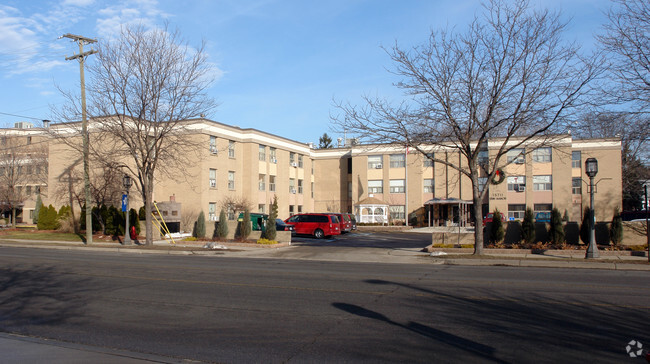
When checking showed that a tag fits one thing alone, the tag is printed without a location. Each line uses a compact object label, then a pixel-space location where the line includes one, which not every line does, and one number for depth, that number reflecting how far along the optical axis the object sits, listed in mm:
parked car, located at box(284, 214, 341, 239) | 34750
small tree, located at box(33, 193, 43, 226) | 48506
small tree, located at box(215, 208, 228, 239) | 29797
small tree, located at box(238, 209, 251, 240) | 28934
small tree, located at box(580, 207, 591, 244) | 23281
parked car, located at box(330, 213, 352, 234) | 37625
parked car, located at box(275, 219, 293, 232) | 33381
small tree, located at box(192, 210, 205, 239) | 29703
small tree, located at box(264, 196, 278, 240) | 28297
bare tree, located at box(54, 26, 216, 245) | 25469
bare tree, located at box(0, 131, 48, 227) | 49688
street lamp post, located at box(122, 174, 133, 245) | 26800
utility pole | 27062
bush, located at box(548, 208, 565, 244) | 23500
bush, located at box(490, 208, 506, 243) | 24859
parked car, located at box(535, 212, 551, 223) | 47806
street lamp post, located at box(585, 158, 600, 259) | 18875
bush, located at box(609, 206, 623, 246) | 22953
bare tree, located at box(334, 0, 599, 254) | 18906
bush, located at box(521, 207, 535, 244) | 24062
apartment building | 40562
